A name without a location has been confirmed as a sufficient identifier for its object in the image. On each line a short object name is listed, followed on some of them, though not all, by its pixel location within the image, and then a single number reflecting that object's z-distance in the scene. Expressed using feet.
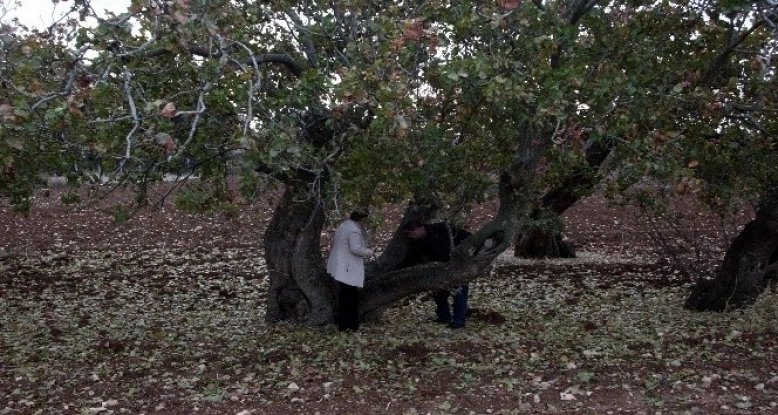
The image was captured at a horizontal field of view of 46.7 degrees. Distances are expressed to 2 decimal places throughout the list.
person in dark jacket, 29.63
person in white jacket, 29.55
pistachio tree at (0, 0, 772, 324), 20.65
